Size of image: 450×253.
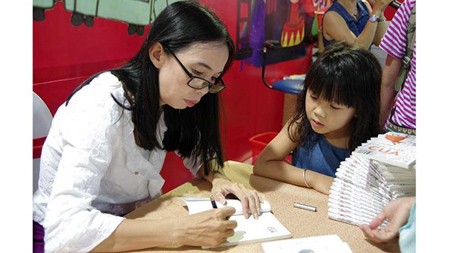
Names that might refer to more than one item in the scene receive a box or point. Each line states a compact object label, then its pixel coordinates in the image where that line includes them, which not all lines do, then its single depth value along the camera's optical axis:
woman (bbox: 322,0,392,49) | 3.35
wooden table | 1.23
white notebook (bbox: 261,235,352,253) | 1.16
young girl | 1.67
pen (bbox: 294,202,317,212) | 1.44
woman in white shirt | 1.12
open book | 1.22
